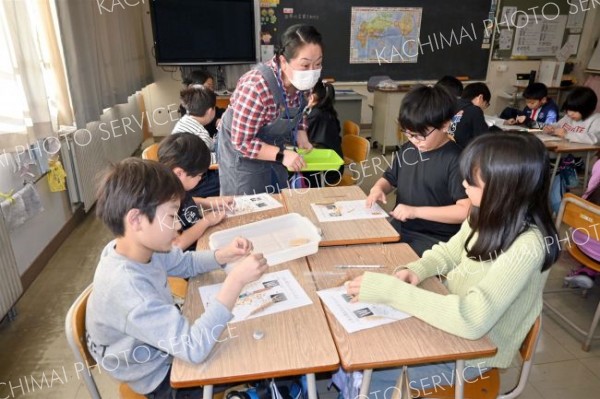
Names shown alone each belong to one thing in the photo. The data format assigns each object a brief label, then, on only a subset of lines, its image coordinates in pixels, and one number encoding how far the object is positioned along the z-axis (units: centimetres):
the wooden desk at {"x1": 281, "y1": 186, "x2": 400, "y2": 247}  156
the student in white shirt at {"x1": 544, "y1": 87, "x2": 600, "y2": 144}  345
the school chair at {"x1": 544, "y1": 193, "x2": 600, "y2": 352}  192
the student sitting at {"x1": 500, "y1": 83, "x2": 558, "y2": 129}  396
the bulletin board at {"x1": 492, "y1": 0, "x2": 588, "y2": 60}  592
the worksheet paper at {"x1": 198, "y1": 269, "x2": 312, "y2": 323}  114
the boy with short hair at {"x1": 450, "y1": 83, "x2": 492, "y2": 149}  320
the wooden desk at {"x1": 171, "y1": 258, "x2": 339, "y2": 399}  93
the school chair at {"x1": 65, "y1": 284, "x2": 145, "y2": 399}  107
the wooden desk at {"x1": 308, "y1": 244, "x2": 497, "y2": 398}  97
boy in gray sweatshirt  97
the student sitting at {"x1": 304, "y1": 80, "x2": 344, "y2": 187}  295
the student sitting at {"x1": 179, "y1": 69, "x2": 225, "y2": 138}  397
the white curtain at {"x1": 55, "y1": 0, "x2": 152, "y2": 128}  299
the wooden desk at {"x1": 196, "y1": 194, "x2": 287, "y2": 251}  155
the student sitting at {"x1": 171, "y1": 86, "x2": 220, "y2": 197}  282
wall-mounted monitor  509
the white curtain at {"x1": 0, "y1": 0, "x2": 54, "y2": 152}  217
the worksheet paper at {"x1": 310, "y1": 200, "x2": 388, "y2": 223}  174
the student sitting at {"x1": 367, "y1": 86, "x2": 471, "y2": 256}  172
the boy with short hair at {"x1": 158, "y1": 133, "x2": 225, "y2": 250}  161
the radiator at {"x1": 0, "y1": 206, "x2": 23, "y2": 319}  204
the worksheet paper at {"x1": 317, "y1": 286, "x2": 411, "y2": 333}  108
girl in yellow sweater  104
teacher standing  182
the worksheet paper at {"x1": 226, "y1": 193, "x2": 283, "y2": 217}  180
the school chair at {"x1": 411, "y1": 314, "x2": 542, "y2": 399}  116
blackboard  548
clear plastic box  139
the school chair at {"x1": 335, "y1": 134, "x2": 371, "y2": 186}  297
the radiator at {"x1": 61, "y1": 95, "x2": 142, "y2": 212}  317
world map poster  564
